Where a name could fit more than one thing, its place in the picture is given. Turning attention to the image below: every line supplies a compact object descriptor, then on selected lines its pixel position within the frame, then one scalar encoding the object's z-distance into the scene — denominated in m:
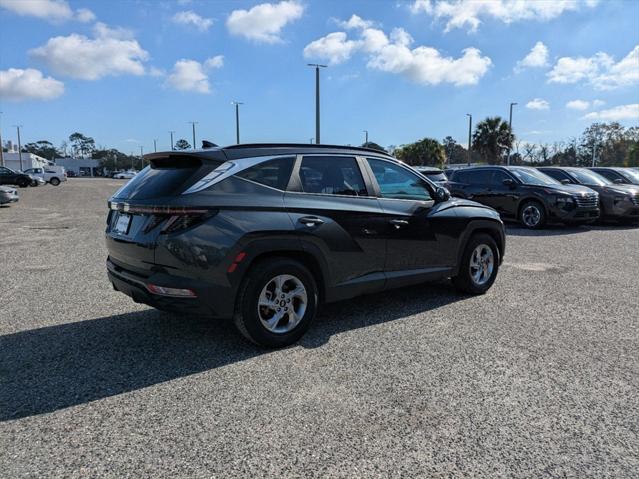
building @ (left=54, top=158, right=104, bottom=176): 115.75
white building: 84.25
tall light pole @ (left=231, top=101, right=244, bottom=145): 43.28
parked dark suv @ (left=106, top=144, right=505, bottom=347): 3.63
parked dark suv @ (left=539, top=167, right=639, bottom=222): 13.56
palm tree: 52.66
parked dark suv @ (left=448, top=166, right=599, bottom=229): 12.25
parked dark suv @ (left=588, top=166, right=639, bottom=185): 15.52
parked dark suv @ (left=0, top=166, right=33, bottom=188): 34.12
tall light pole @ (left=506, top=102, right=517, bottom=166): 49.93
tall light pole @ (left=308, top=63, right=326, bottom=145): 27.97
